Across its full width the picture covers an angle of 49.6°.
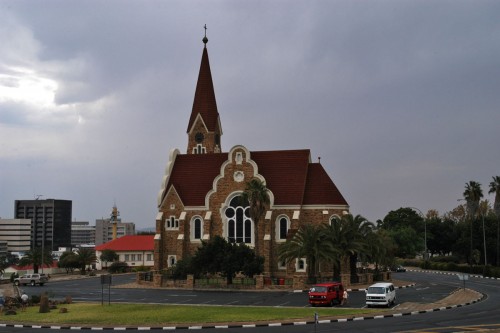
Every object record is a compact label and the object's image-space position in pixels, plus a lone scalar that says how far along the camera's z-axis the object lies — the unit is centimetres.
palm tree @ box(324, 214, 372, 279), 5053
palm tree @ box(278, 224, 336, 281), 4897
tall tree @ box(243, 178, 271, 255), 5844
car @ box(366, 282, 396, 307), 3316
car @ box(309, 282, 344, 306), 3441
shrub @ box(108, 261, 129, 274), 8494
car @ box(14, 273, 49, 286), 6378
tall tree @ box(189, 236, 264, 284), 5153
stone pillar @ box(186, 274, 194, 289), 5241
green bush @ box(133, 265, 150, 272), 8450
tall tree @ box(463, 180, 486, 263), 8112
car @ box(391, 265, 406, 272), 7919
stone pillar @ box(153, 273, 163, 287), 5428
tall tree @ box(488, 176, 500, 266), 7925
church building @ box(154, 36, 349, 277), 6297
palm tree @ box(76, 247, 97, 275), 8431
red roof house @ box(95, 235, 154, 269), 9463
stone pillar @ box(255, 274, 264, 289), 4994
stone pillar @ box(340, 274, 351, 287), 4925
